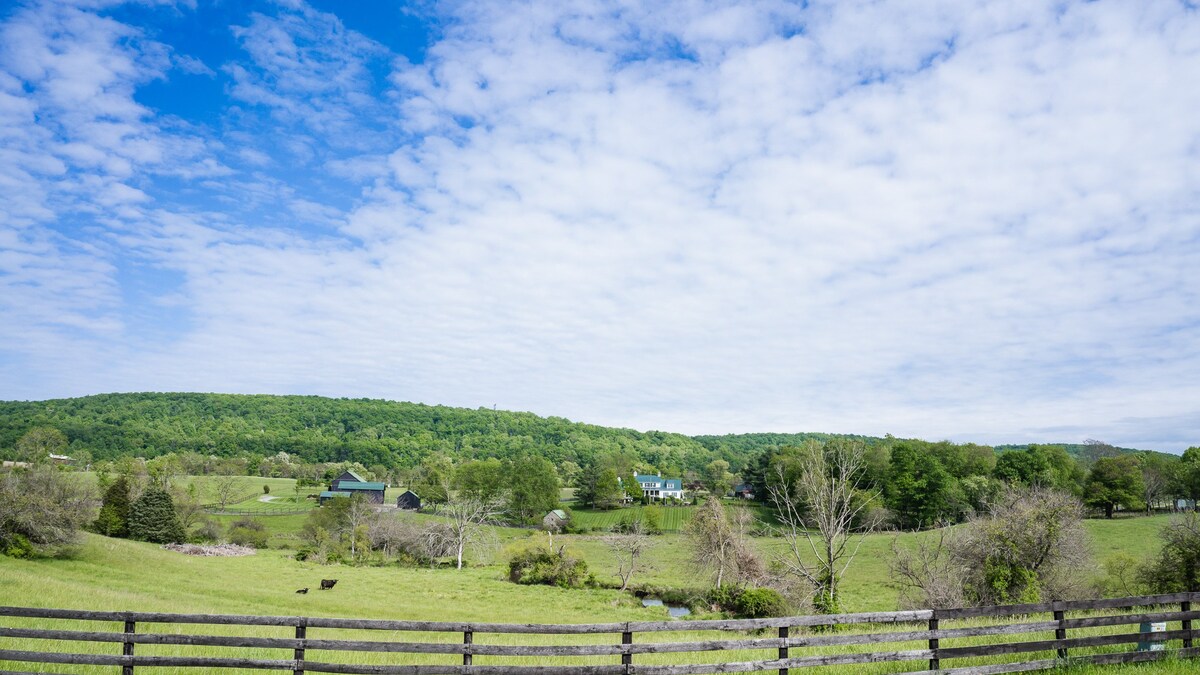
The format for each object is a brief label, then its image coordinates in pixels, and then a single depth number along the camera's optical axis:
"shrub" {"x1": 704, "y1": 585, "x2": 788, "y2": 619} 33.88
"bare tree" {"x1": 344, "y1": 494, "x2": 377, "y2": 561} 62.97
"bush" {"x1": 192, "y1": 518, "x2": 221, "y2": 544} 61.74
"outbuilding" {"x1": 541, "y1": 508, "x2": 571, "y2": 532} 95.19
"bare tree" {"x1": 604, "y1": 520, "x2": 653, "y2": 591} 50.58
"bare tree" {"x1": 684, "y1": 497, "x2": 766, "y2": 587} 39.88
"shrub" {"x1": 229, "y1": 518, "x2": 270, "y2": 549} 65.44
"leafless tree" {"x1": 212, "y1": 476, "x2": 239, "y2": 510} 95.12
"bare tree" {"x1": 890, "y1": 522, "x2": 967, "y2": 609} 27.44
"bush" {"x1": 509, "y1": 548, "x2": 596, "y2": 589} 52.12
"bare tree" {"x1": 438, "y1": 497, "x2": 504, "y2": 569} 63.56
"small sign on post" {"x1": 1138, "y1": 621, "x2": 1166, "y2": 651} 11.84
